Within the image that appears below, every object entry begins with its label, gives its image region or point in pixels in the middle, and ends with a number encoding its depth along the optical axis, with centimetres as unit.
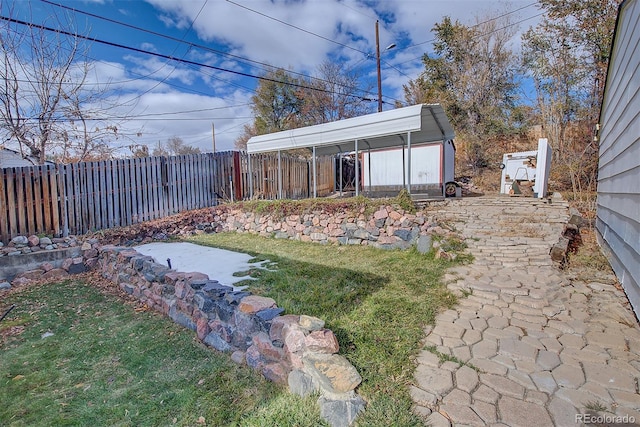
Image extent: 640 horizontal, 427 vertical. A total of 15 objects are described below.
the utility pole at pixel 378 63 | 1366
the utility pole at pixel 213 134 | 2932
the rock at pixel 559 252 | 405
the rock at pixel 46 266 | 524
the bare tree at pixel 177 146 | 2891
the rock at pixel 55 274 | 506
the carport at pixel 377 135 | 626
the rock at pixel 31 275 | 497
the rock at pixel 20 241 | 542
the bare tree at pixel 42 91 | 659
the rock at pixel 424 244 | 492
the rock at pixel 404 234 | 545
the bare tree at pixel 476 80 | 1323
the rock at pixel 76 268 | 533
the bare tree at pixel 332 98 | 1845
